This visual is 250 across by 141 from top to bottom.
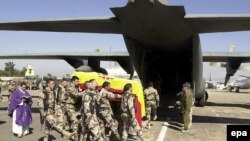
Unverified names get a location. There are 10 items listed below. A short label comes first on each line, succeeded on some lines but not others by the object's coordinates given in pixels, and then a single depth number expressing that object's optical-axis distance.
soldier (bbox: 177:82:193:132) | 11.57
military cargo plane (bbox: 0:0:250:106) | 10.53
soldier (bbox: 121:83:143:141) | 8.09
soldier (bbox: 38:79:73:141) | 8.66
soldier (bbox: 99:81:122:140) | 8.02
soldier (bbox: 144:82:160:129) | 12.04
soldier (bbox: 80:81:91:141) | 7.43
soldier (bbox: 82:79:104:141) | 7.26
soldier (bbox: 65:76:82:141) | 8.67
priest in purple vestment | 10.23
